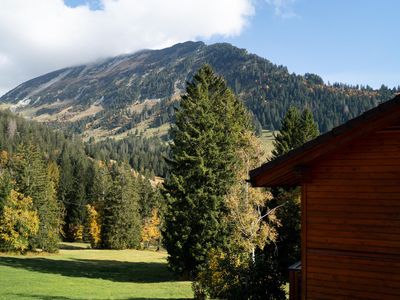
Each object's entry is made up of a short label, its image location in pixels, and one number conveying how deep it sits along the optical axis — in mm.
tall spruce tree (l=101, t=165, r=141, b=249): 80562
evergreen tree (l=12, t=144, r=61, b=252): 65562
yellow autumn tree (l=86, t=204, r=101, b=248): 86112
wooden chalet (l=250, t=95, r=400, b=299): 10461
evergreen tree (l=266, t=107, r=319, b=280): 31191
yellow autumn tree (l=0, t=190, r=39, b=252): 60312
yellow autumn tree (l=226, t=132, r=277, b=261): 27598
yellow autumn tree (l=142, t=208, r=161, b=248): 99156
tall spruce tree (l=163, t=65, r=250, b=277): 37688
